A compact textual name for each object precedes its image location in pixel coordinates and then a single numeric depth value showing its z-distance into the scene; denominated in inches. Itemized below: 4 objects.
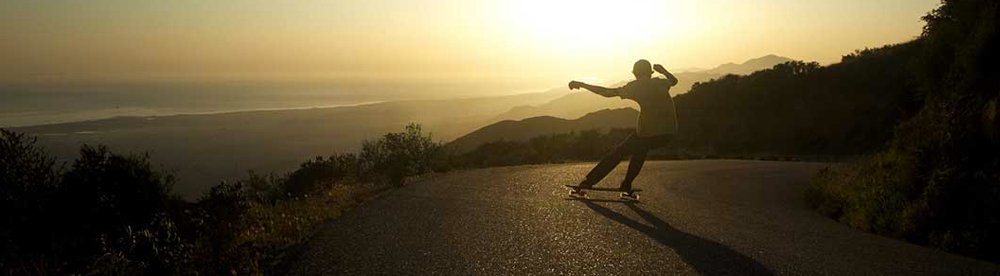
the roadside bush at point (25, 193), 461.1
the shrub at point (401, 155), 571.0
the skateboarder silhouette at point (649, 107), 332.5
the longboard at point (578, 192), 362.9
